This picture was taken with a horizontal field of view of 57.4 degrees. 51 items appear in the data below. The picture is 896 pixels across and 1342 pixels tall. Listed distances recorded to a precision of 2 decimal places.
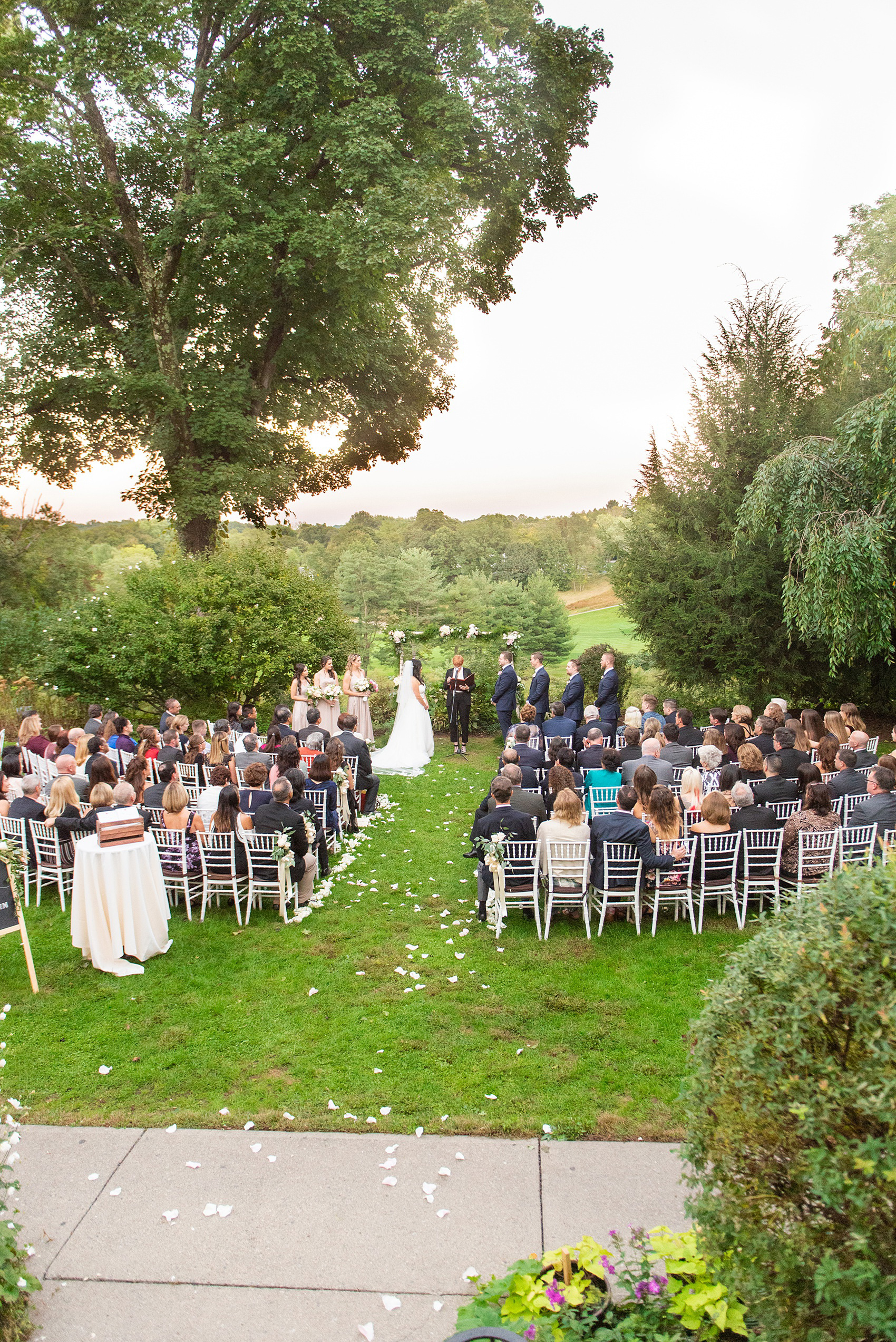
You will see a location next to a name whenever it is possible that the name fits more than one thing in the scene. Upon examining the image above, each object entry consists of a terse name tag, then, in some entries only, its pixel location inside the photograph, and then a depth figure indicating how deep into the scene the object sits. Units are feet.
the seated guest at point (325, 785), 31.96
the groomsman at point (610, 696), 44.37
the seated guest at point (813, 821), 26.63
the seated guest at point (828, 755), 33.01
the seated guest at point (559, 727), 39.73
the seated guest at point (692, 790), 29.66
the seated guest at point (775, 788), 29.19
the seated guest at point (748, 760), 31.48
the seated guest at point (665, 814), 26.53
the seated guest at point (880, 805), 26.08
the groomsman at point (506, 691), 49.34
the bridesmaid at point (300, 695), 48.26
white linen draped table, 25.09
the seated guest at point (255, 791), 29.09
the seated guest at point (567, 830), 26.32
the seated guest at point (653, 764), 31.78
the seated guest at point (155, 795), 30.37
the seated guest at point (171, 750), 35.35
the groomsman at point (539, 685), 47.29
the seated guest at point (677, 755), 34.35
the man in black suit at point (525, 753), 34.53
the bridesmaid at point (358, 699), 50.08
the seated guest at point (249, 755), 33.40
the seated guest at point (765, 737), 34.19
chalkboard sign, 23.29
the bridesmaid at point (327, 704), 48.52
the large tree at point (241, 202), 59.52
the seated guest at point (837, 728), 34.99
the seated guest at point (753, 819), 27.17
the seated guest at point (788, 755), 31.89
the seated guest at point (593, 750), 34.96
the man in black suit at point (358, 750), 38.63
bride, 52.16
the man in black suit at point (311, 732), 40.81
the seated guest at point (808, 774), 29.78
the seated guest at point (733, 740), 35.68
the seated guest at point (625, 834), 26.12
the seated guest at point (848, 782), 30.01
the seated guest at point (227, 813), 28.09
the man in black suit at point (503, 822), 26.84
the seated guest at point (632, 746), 34.73
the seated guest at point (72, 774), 31.50
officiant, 54.49
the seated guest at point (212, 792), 30.99
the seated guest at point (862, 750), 32.22
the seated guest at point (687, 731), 37.37
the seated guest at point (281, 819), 27.89
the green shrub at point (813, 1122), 7.55
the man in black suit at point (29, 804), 30.22
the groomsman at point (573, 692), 45.73
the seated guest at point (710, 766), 33.04
